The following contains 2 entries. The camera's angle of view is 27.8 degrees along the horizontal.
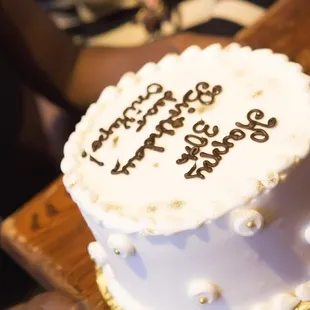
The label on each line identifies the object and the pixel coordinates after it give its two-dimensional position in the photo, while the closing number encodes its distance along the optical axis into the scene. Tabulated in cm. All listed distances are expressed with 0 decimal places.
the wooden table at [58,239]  78
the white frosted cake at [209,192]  59
